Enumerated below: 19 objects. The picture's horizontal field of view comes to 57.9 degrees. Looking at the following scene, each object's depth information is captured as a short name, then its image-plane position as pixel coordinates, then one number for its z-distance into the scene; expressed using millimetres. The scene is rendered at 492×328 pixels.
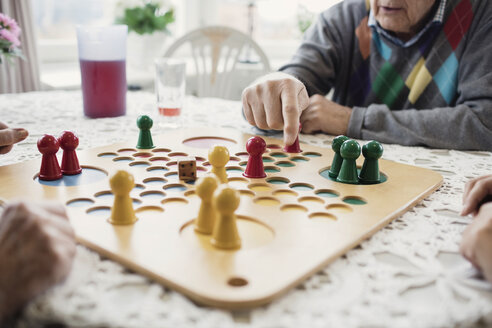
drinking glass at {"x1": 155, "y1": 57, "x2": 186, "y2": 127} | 1096
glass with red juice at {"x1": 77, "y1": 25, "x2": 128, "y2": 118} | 1052
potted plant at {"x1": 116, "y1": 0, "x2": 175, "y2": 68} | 2186
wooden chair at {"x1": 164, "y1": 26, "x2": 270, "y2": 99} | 1832
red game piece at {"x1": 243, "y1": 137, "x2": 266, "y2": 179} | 706
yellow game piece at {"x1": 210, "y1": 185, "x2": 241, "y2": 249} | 454
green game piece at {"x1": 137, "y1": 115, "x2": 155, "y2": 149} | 839
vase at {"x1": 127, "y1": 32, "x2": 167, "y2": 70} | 2279
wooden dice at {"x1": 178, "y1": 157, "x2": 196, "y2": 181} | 666
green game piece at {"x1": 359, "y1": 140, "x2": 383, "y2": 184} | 700
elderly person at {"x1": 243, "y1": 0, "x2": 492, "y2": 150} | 955
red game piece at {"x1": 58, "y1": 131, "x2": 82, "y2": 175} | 696
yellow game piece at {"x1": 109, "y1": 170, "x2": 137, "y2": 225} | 514
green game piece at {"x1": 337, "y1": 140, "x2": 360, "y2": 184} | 692
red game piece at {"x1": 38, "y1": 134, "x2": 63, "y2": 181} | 671
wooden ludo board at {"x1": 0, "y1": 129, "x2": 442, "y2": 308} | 407
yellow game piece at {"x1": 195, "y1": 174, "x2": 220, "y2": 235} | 495
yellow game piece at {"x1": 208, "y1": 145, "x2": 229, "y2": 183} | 660
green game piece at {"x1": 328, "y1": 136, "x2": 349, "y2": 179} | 730
